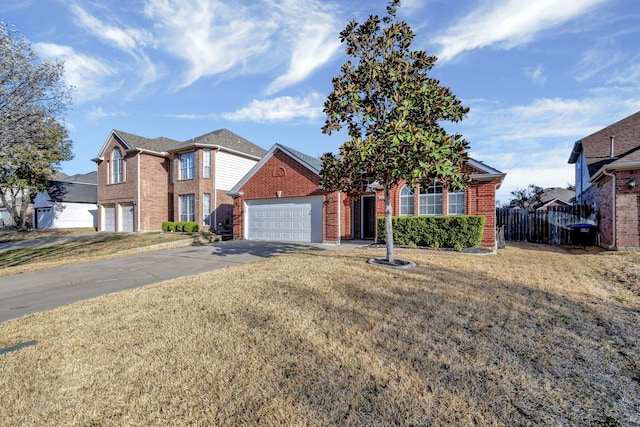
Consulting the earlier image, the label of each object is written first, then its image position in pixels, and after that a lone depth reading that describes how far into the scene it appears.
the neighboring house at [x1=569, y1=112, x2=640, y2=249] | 10.82
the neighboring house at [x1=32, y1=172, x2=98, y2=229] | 29.23
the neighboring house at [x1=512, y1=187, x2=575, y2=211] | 27.77
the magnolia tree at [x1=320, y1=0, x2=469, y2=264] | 6.81
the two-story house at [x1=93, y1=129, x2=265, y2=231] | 20.41
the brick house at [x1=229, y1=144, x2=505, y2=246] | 11.95
